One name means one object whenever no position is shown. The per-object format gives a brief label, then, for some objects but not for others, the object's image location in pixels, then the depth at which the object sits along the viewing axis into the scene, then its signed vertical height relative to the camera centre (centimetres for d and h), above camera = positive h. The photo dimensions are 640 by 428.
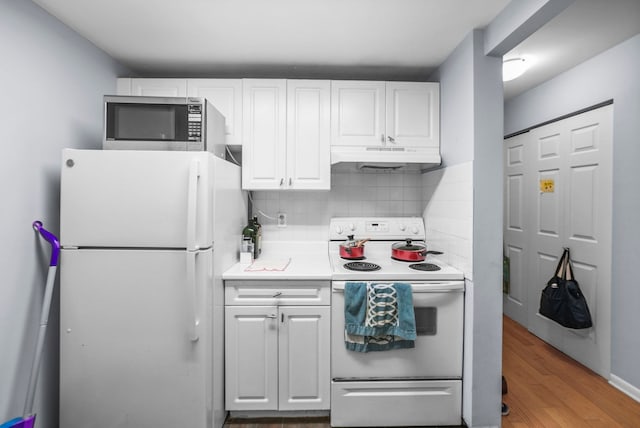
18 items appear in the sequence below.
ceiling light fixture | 221 +107
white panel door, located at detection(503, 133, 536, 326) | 307 -12
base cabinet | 187 -87
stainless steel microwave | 172 +50
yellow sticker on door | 274 +25
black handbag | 236 -70
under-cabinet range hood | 210 +39
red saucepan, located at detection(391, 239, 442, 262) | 221 -30
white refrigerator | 155 -41
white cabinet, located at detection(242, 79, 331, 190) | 222 +57
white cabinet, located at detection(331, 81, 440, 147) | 225 +72
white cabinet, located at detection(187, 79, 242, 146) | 222 +83
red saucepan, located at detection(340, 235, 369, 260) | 226 -29
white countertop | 187 -37
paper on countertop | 199 -37
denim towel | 178 -61
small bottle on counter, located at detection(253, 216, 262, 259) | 235 -21
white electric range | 186 -96
